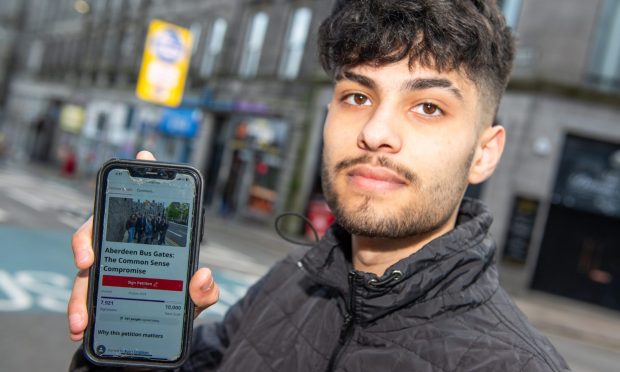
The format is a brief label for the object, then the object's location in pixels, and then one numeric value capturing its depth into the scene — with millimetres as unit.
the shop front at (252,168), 18578
